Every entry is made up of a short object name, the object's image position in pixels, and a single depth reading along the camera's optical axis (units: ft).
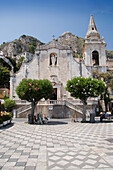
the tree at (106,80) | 97.50
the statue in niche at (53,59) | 102.06
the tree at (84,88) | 62.39
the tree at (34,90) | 58.08
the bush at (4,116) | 46.89
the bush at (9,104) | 82.96
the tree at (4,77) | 164.35
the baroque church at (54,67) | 99.40
